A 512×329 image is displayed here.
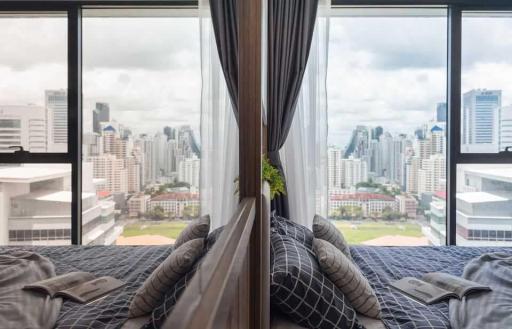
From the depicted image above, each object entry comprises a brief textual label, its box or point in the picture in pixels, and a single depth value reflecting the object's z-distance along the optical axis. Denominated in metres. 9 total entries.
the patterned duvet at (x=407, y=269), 1.38
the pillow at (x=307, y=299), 1.32
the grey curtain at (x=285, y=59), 2.62
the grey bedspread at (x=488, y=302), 1.29
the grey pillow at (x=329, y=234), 1.79
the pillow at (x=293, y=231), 1.80
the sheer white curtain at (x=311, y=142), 2.70
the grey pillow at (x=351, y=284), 1.41
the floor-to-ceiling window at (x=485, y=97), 2.90
